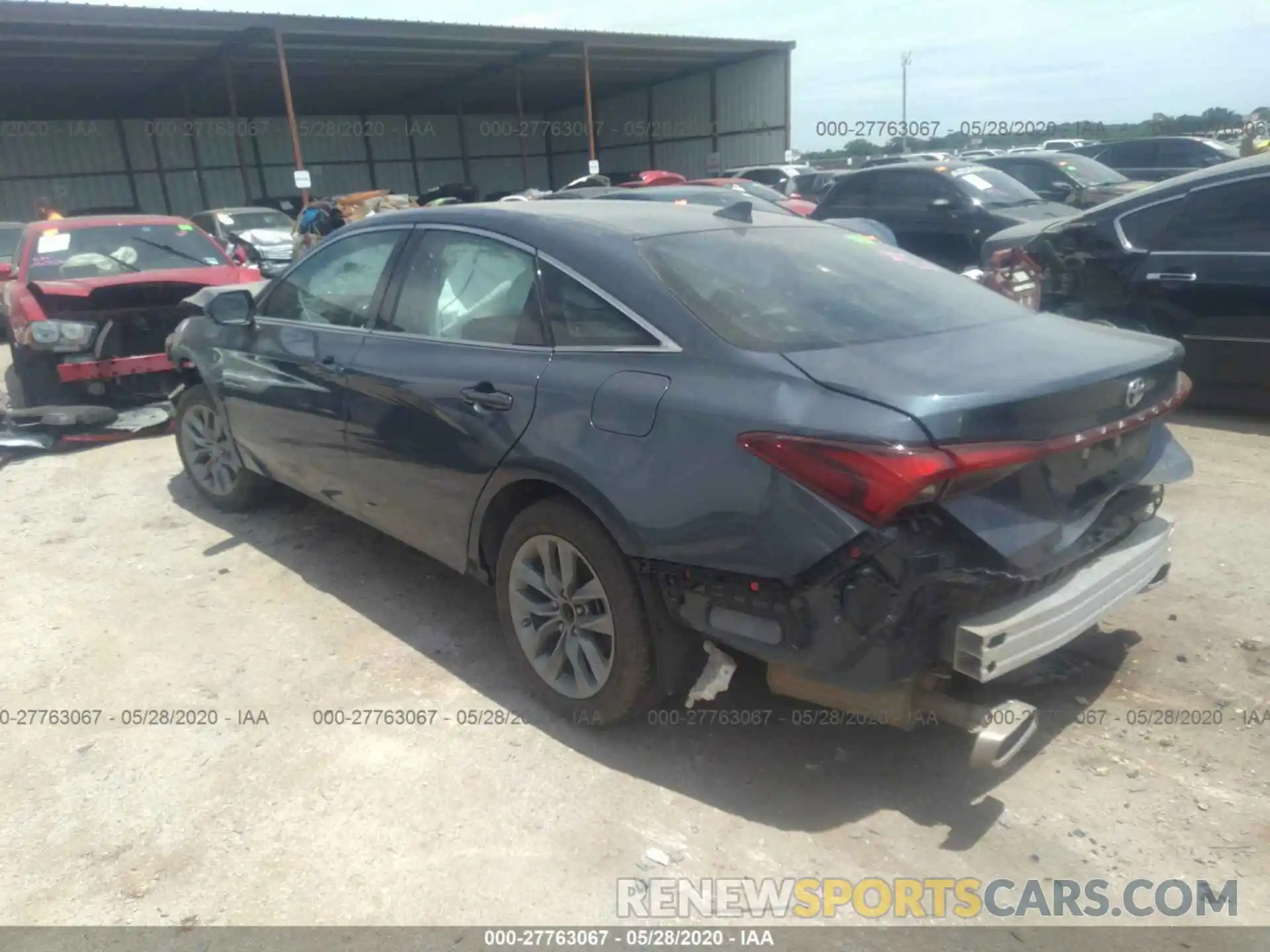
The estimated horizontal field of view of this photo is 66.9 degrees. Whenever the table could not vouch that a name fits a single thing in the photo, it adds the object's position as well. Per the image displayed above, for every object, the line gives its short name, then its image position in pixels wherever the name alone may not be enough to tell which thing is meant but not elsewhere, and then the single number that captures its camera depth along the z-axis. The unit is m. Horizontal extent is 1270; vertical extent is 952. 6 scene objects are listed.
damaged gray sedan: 2.41
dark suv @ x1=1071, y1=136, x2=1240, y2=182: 18.31
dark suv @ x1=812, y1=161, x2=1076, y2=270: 10.23
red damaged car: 6.86
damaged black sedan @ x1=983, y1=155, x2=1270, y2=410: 5.87
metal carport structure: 19.83
